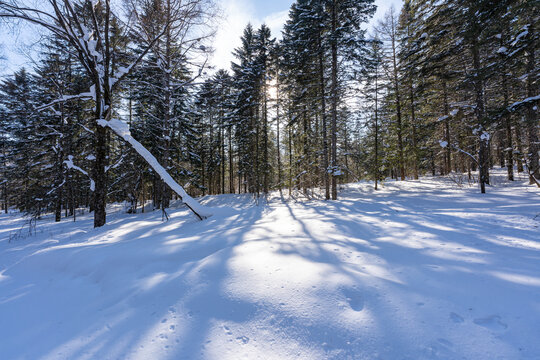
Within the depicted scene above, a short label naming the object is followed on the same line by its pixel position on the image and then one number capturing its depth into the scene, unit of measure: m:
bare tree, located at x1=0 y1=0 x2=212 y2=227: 5.30
